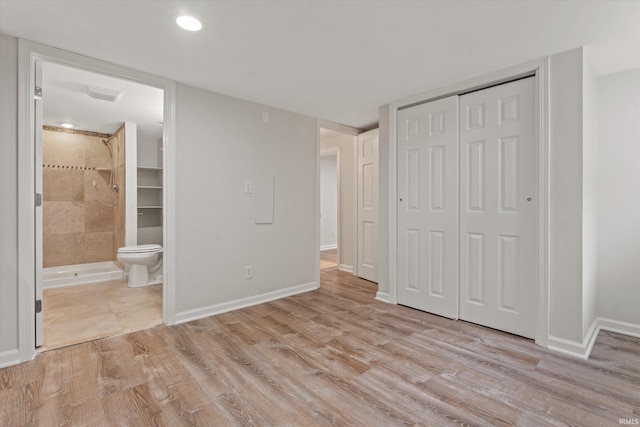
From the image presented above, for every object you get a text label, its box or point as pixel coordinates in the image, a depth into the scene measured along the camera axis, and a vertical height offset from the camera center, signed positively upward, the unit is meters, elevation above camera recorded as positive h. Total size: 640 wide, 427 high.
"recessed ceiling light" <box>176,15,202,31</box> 1.92 +1.19
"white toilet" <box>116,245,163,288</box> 4.11 -0.68
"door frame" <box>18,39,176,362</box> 2.18 +0.21
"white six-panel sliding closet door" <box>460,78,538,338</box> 2.57 +0.04
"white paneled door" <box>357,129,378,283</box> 4.49 +0.10
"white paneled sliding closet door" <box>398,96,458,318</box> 3.04 +0.06
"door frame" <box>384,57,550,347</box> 2.43 +0.37
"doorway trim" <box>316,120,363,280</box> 4.27 +0.61
